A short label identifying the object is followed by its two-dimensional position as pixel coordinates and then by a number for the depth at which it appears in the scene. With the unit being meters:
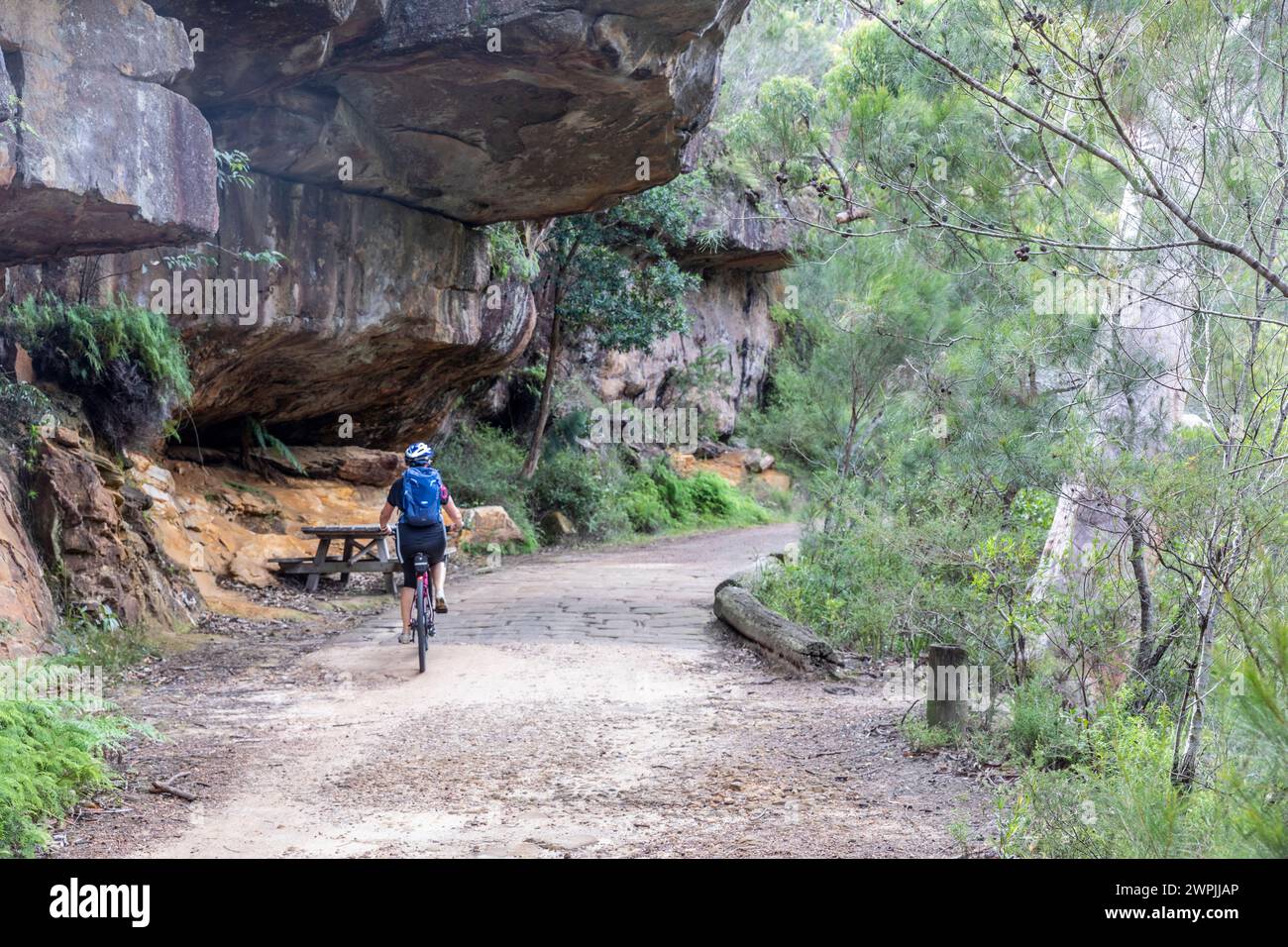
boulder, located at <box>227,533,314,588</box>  13.28
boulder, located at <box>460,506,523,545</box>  18.12
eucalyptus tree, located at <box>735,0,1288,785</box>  4.88
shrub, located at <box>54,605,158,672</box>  8.20
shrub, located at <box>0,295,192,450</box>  10.32
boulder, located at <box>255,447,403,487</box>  17.19
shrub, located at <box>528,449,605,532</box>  21.77
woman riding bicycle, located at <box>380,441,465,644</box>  8.96
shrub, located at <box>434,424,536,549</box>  20.17
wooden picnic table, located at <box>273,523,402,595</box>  13.23
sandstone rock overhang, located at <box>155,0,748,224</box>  9.81
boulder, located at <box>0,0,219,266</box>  6.48
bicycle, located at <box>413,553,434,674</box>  8.74
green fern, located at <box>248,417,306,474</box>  16.12
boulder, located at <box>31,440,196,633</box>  9.12
